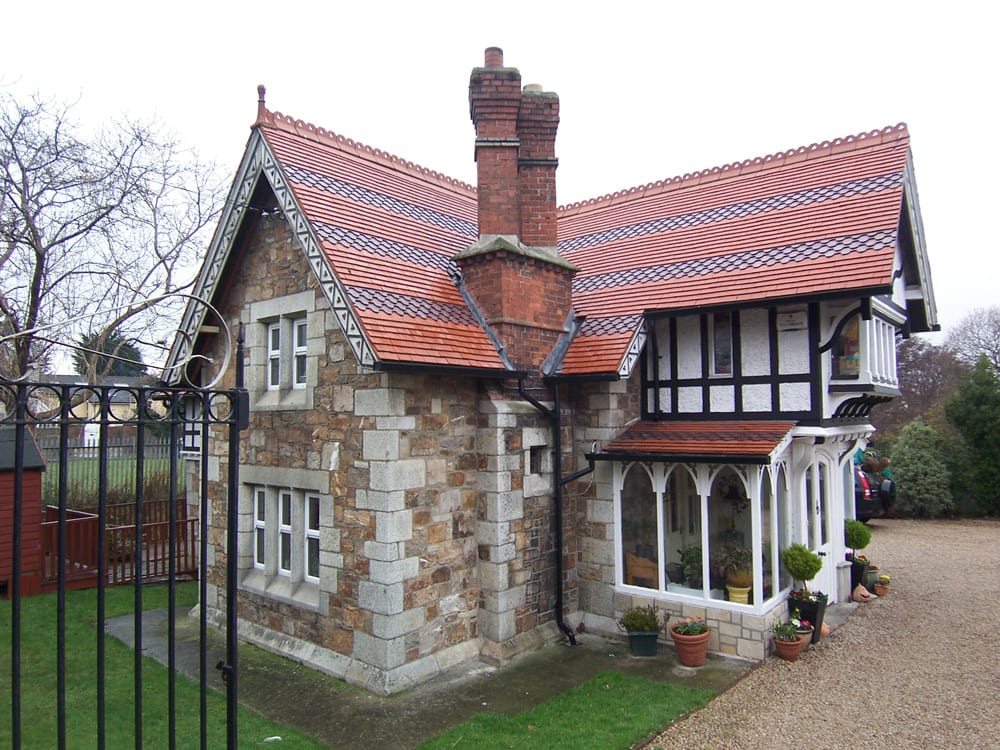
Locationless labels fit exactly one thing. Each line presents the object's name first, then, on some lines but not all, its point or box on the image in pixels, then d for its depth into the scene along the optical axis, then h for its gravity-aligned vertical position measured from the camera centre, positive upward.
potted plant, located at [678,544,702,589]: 9.62 -2.38
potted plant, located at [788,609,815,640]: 8.81 -2.98
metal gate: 3.40 -2.41
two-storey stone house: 8.36 +0.17
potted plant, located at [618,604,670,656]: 8.91 -3.02
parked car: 19.25 -2.70
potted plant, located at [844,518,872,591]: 11.52 -2.47
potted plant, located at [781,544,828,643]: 9.07 -2.34
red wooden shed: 12.63 -2.02
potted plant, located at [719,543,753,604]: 8.96 -2.30
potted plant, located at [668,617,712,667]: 8.43 -3.02
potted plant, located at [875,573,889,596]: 11.76 -3.26
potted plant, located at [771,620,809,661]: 8.55 -3.06
